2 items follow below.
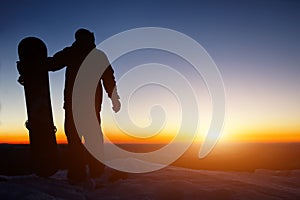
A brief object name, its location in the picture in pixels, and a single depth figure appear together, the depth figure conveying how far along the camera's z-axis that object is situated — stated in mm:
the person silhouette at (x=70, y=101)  6047
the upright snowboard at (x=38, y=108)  5871
